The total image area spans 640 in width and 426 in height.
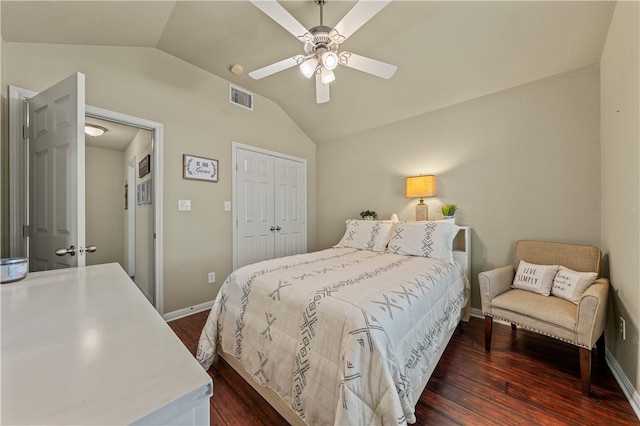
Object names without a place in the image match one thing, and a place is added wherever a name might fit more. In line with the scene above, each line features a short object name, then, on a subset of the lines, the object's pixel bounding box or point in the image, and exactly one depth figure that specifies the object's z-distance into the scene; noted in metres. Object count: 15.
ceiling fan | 1.52
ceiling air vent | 3.23
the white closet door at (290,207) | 3.81
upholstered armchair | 1.58
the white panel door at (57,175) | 1.55
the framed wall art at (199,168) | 2.82
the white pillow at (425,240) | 2.43
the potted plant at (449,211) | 2.80
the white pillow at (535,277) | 2.08
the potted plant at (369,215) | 3.53
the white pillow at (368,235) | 2.90
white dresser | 0.41
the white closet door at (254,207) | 3.31
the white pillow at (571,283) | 1.88
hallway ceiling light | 3.21
